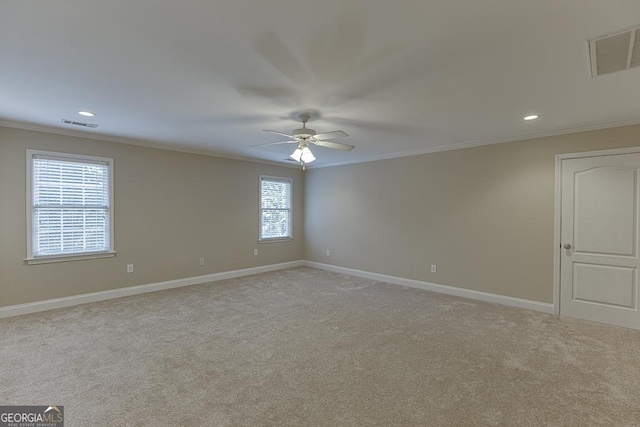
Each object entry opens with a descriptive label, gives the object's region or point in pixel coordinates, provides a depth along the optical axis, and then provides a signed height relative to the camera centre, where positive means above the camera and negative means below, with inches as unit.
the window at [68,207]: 157.5 +2.2
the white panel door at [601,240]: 141.7 -12.5
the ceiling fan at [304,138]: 130.5 +32.7
